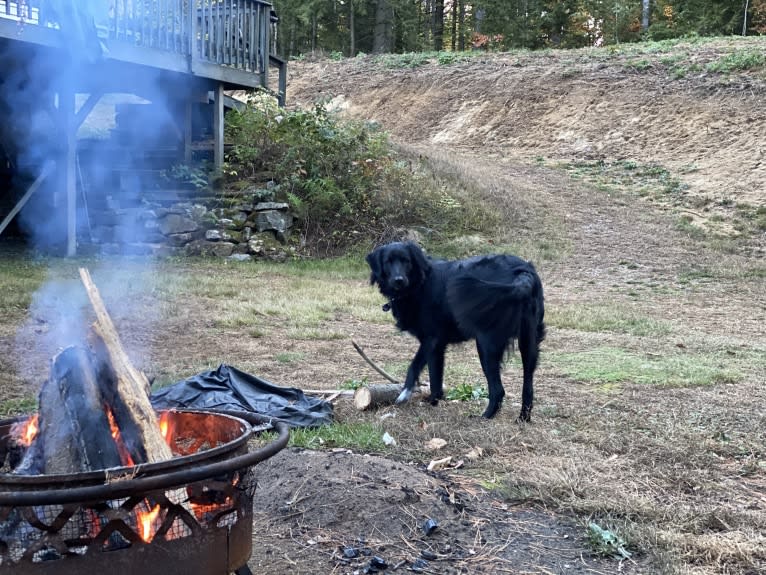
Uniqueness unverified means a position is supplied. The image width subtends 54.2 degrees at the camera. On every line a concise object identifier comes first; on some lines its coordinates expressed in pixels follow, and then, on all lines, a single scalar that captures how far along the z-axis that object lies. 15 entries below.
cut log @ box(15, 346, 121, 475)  2.48
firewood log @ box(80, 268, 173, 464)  2.53
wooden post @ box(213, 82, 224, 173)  12.88
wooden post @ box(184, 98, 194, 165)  13.03
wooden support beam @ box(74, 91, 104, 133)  10.51
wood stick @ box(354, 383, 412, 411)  5.02
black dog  4.61
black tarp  4.65
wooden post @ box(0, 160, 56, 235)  11.29
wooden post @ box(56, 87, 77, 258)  10.56
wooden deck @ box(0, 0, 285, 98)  8.78
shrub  12.90
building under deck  9.20
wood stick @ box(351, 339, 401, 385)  5.57
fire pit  1.97
